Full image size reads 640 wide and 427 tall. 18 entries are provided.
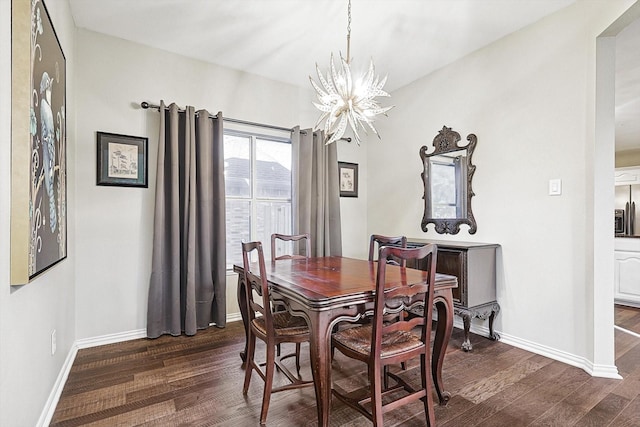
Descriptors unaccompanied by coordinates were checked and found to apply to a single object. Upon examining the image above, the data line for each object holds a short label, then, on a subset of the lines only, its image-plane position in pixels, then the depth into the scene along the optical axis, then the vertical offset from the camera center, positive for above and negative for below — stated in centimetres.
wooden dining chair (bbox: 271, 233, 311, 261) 283 -24
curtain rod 303 +97
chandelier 225 +80
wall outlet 196 -79
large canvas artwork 126 +29
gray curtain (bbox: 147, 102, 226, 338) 301 -16
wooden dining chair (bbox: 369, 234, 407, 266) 267 -23
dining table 158 -44
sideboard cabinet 279 -56
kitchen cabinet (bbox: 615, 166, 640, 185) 564 +67
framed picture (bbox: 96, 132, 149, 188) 289 +46
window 360 +27
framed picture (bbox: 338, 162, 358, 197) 434 +45
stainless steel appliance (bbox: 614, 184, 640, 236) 560 +9
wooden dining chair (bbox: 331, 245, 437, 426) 158 -70
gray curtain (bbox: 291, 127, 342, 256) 379 +24
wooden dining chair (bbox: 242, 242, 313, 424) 181 -71
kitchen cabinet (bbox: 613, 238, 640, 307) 401 -71
